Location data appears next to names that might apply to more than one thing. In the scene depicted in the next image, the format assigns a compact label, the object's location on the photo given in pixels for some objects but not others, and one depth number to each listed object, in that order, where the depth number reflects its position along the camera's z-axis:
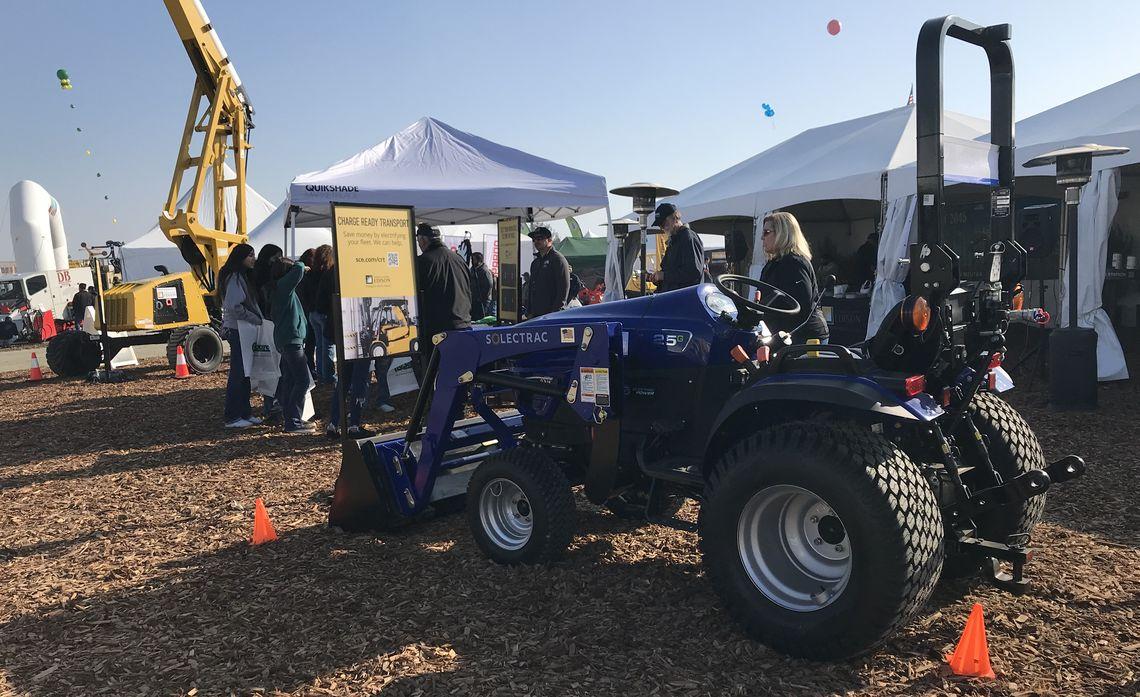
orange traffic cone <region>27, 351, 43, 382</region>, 11.88
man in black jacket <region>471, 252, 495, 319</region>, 12.85
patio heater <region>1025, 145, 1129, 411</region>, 6.91
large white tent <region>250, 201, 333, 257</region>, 18.02
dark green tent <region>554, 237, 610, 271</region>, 29.88
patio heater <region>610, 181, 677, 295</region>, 9.41
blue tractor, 2.41
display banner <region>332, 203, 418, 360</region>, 5.05
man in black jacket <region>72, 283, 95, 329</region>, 15.93
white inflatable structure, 27.16
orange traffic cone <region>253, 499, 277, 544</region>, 4.11
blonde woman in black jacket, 4.37
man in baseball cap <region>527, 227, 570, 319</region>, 8.14
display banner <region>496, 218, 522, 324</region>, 9.11
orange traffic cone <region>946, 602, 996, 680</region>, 2.44
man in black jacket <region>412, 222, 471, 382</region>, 6.54
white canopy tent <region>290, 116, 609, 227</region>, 9.04
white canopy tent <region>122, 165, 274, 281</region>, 22.31
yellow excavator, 10.65
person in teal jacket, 6.56
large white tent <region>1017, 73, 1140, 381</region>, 8.07
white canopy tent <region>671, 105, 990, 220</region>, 11.19
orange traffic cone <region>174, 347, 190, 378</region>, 11.15
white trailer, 21.11
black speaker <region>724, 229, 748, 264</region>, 15.64
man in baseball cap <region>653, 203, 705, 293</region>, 5.82
